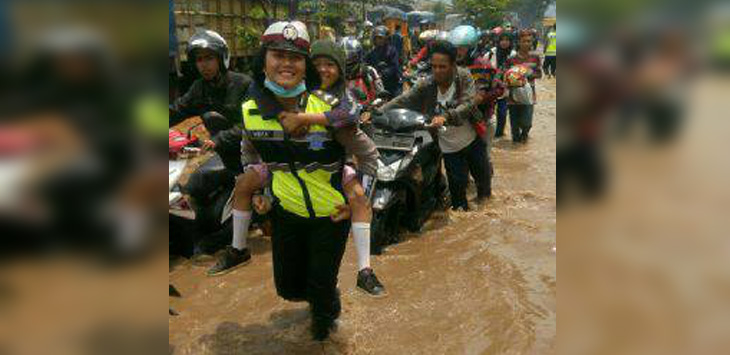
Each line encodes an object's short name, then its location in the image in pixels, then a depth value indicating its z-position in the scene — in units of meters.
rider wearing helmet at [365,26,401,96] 9.83
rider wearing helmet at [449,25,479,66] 6.12
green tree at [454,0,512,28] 36.16
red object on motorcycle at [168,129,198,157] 5.62
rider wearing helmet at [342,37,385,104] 6.49
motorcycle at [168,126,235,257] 4.70
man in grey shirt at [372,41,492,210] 5.01
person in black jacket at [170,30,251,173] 4.29
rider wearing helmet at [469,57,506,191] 5.87
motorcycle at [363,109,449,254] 4.63
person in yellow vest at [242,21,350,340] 2.82
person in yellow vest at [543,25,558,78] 13.21
